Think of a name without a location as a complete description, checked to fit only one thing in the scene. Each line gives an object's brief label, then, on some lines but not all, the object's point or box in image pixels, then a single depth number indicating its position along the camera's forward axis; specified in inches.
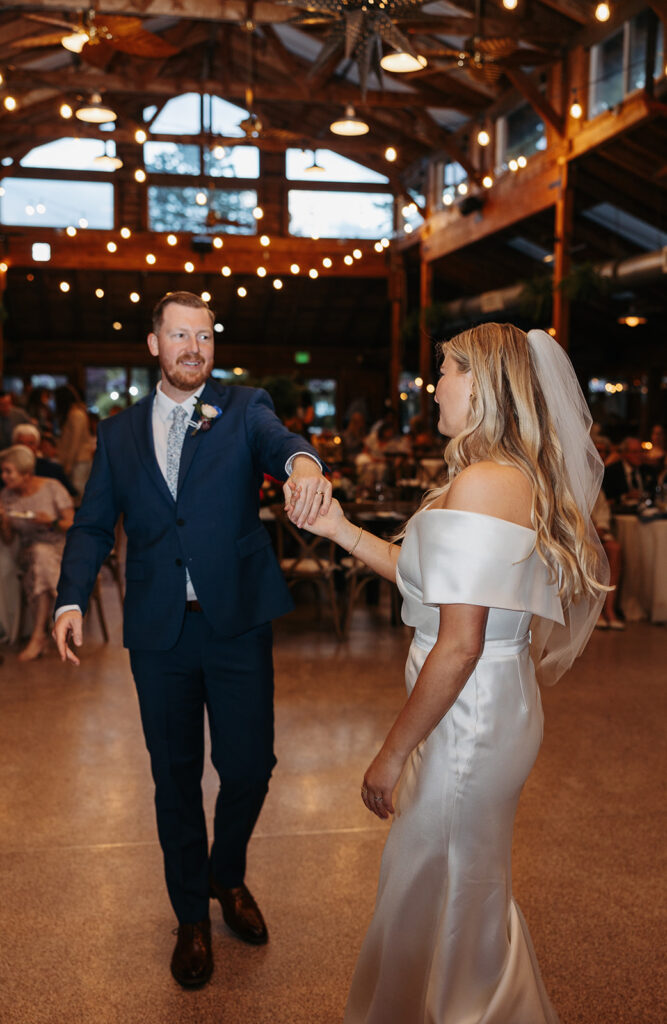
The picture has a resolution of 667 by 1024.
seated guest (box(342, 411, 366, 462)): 515.5
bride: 69.0
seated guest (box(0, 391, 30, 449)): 342.6
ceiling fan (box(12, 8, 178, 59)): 259.1
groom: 95.2
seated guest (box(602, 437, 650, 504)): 325.1
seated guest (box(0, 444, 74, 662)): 239.3
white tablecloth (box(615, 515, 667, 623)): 284.7
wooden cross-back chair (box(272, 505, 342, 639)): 260.6
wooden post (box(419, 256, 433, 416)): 653.3
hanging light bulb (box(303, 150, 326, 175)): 409.4
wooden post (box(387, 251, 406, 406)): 707.3
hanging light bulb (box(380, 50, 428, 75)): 261.4
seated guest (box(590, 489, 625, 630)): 278.8
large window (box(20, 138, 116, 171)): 687.7
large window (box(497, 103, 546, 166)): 486.1
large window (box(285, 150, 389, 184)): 709.9
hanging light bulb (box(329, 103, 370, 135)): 328.5
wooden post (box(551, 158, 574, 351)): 444.8
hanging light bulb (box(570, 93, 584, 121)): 390.9
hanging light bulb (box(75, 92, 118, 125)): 318.7
